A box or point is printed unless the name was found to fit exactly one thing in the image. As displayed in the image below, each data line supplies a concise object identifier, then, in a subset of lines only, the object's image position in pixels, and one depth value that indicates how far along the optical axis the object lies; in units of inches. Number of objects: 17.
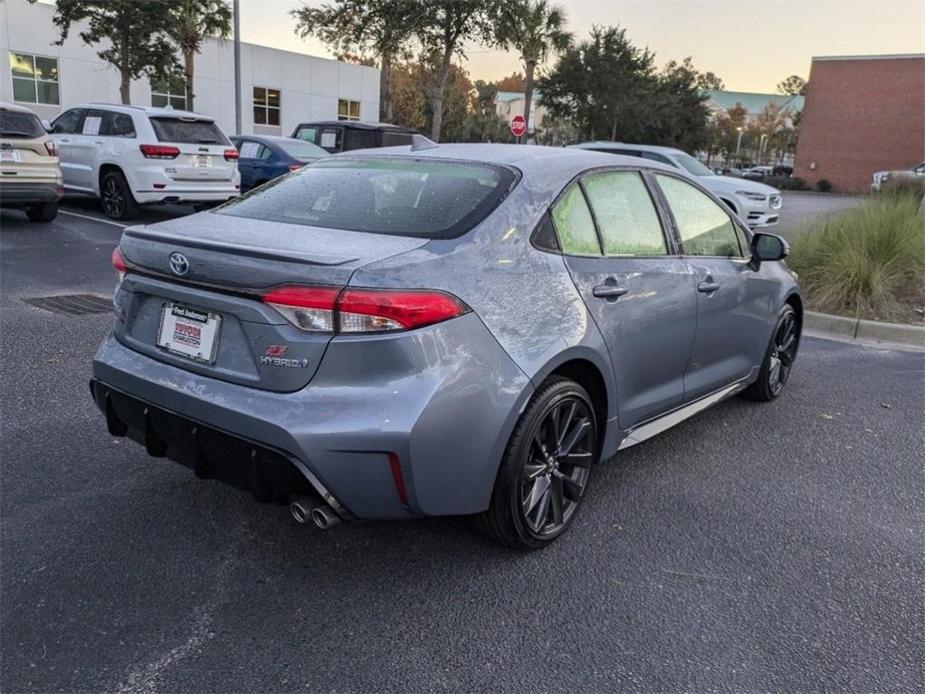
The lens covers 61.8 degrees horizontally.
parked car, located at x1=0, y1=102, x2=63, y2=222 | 399.5
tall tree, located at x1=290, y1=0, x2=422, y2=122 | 991.0
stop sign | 896.3
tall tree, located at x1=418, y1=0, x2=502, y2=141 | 971.3
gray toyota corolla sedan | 98.3
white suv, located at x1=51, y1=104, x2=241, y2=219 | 448.5
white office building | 1042.7
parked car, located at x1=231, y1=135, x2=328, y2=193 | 535.5
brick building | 1761.8
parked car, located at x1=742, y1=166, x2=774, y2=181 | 1818.9
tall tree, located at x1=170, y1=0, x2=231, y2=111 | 856.5
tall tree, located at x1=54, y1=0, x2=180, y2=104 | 805.2
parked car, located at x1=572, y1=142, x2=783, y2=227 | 528.4
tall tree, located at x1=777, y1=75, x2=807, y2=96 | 5417.3
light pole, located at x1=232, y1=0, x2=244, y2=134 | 905.5
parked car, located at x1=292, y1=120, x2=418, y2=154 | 613.2
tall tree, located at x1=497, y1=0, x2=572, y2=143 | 1008.9
